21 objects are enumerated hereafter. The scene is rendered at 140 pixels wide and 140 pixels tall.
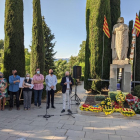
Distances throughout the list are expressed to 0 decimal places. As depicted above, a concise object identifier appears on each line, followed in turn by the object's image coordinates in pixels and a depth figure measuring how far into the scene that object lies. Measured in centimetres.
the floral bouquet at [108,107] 480
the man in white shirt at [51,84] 562
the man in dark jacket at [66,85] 527
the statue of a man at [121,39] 714
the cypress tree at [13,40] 639
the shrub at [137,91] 685
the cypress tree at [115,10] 947
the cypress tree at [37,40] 859
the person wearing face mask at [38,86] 581
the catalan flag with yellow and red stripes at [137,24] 739
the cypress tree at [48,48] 1684
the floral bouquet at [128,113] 458
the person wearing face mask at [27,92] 555
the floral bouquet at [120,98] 529
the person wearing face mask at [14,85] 546
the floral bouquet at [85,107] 507
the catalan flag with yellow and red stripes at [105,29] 790
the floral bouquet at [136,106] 483
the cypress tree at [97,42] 862
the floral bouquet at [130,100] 518
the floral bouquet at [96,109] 491
